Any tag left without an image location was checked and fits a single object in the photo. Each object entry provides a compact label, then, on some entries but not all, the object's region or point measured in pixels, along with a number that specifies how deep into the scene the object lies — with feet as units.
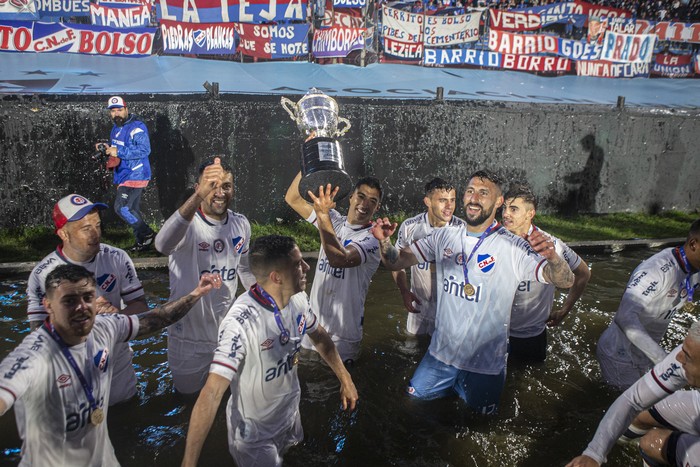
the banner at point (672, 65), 58.29
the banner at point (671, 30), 55.57
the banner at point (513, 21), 50.29
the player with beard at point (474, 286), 14.62
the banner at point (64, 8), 38.81
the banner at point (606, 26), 52.54
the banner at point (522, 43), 51.44
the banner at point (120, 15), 38.63
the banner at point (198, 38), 41.42
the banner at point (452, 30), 48.98
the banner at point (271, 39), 43.45
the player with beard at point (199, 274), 15.75
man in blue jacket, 29.81
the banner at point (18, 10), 37.60
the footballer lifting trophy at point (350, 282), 17.22
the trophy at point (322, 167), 13.58
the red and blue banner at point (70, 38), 37.42
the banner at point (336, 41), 46.14
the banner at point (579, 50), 53.01
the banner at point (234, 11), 40.75
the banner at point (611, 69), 54.34
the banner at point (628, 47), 53.62
